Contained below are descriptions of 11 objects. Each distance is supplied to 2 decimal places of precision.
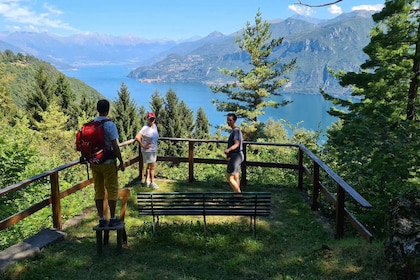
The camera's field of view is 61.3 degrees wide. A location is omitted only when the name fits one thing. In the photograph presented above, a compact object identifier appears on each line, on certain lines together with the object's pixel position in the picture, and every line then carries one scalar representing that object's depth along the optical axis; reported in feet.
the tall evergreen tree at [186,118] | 182.13
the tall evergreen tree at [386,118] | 19.10
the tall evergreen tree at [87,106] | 143.95
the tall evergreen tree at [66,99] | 143.84
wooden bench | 17.08
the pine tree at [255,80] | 94.17
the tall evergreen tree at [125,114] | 146.51
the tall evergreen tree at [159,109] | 162.61
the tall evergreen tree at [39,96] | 135.33
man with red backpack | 15.43
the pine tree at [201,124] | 199.82
